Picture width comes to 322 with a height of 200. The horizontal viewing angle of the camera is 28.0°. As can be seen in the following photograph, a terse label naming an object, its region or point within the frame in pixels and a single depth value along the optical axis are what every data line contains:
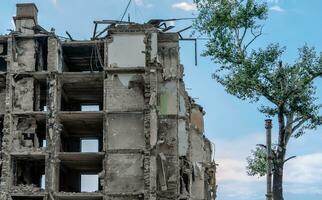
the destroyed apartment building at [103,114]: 33.78
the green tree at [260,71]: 30.45
